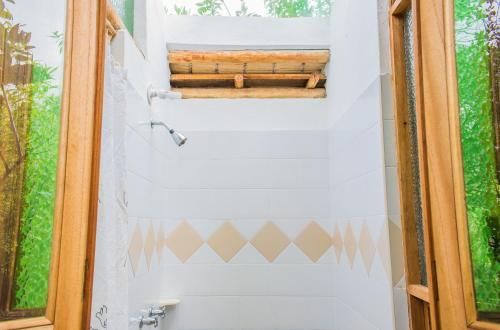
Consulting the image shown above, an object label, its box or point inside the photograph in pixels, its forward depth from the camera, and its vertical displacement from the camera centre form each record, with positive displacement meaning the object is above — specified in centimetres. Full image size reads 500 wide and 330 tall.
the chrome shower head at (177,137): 230 +49
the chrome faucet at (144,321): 187 -38
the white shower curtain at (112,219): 126 +4
